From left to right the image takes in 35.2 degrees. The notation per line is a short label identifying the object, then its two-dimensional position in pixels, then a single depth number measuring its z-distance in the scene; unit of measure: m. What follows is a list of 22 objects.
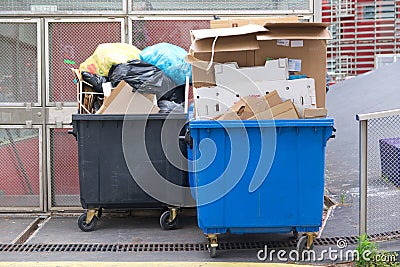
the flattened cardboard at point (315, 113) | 4.27
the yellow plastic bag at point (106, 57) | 5.18
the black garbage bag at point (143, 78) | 5.03
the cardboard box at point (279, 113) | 4.24
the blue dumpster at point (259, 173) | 4.23
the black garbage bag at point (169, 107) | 5.02
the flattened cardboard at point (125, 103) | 4.89
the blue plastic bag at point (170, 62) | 5.16
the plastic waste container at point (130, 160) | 4.94
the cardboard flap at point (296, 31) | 4.40
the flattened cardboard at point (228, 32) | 4.38
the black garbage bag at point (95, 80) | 5.14
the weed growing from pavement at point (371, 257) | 4.02
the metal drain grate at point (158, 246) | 4.62
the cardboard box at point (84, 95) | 5.16
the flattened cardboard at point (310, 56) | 4.56
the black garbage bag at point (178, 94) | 5.21
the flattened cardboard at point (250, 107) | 4.25
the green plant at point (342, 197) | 5.93
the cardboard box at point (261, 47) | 4.43
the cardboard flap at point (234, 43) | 4.43
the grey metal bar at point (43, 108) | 5.59
